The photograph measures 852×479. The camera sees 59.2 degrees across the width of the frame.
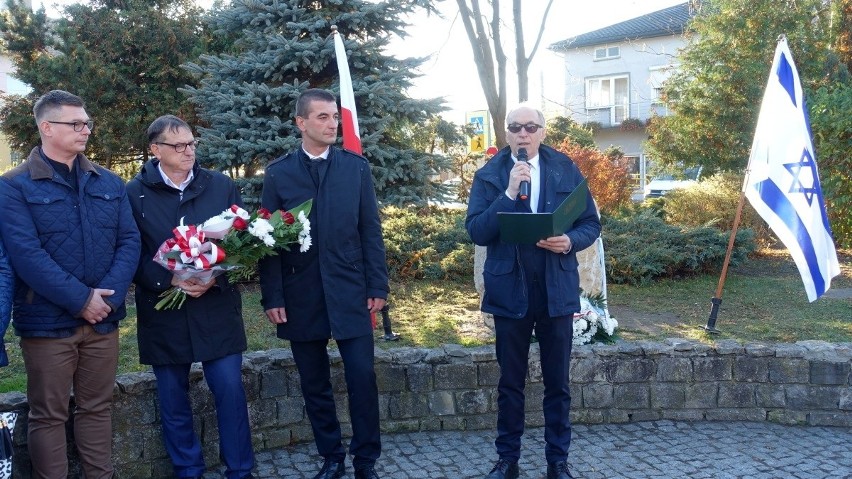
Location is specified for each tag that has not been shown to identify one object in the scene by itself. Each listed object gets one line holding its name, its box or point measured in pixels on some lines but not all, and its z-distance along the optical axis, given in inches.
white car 928.9
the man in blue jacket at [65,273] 134.6
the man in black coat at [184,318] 150.6
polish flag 243.3
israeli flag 217.3
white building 1230.9
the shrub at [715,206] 498.3
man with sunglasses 156.4
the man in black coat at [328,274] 155.5
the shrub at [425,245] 359.3
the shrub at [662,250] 361.4
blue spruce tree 304.5
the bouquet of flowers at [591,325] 212.5
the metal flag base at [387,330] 244.6
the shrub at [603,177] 586.9
